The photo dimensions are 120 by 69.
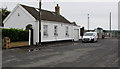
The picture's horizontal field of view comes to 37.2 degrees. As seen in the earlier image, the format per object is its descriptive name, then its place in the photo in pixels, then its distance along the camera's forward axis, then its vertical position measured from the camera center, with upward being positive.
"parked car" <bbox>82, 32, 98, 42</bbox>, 29.53 -0.78
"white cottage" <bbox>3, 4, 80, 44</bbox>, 24.41 +1.51
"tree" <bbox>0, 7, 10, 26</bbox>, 40.73 +4.88
